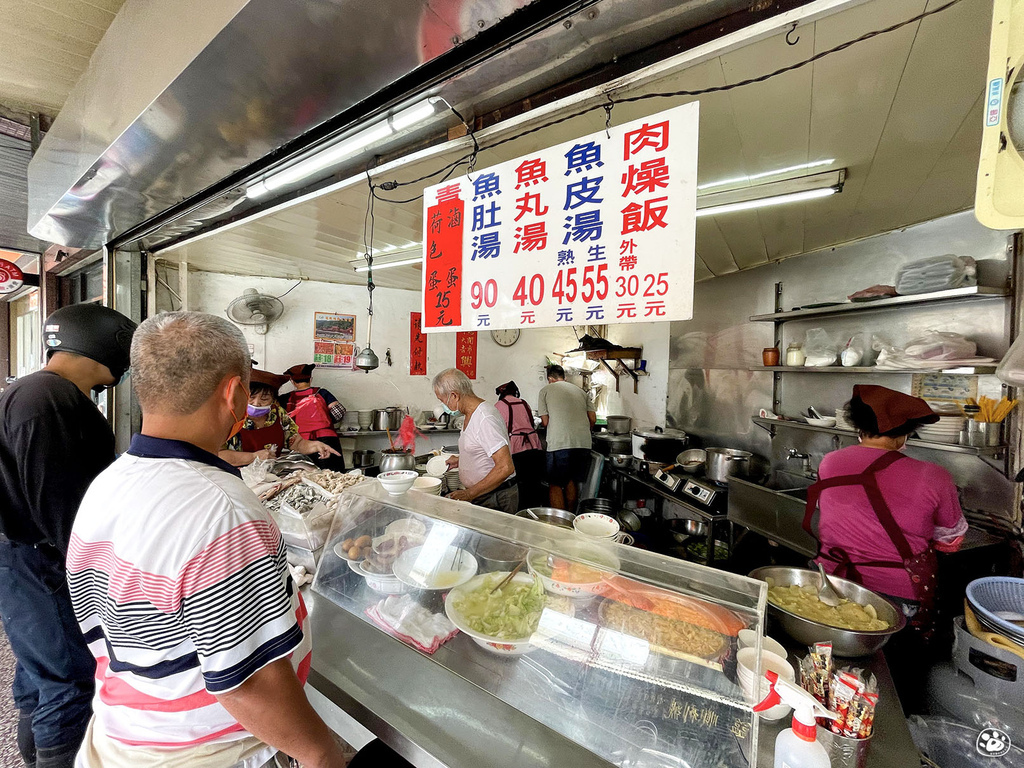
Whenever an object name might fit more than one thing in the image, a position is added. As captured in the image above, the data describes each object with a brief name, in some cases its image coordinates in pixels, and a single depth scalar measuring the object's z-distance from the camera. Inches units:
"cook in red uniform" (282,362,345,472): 231.9
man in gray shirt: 230.5
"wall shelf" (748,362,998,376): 113.0
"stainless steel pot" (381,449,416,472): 161.3
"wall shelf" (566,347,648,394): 276.3
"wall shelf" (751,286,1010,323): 113.4
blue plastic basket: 77.0
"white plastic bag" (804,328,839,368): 159.5
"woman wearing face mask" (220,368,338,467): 172.2
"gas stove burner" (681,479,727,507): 162.9
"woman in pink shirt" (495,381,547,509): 208.2
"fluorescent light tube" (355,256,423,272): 205.6
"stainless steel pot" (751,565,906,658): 56.6
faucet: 170.5
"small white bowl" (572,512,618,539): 79.7
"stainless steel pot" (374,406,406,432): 273.9
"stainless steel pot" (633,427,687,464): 217.5
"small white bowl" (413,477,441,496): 108.9
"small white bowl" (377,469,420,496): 83.0
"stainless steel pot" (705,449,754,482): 165.6
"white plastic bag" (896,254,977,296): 120.1
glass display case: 46.8
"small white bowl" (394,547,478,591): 67.6
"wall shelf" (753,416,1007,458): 113.6
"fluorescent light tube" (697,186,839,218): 114.6
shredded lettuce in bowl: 58.2
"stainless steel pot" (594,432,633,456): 256.7
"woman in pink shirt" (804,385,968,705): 87.5
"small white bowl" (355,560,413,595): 71.1
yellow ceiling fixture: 33.4
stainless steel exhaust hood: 55.2
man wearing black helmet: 81.0
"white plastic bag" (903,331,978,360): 118.5
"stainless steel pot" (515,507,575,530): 97.3
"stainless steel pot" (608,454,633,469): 230.0
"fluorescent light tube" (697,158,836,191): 107.3
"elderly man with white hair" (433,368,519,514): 129.3
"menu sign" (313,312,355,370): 273.4
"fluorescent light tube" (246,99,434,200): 76.1
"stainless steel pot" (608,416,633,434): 271.9
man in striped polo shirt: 42.6
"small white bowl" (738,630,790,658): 47.3
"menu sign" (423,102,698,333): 56.2
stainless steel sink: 137.7
